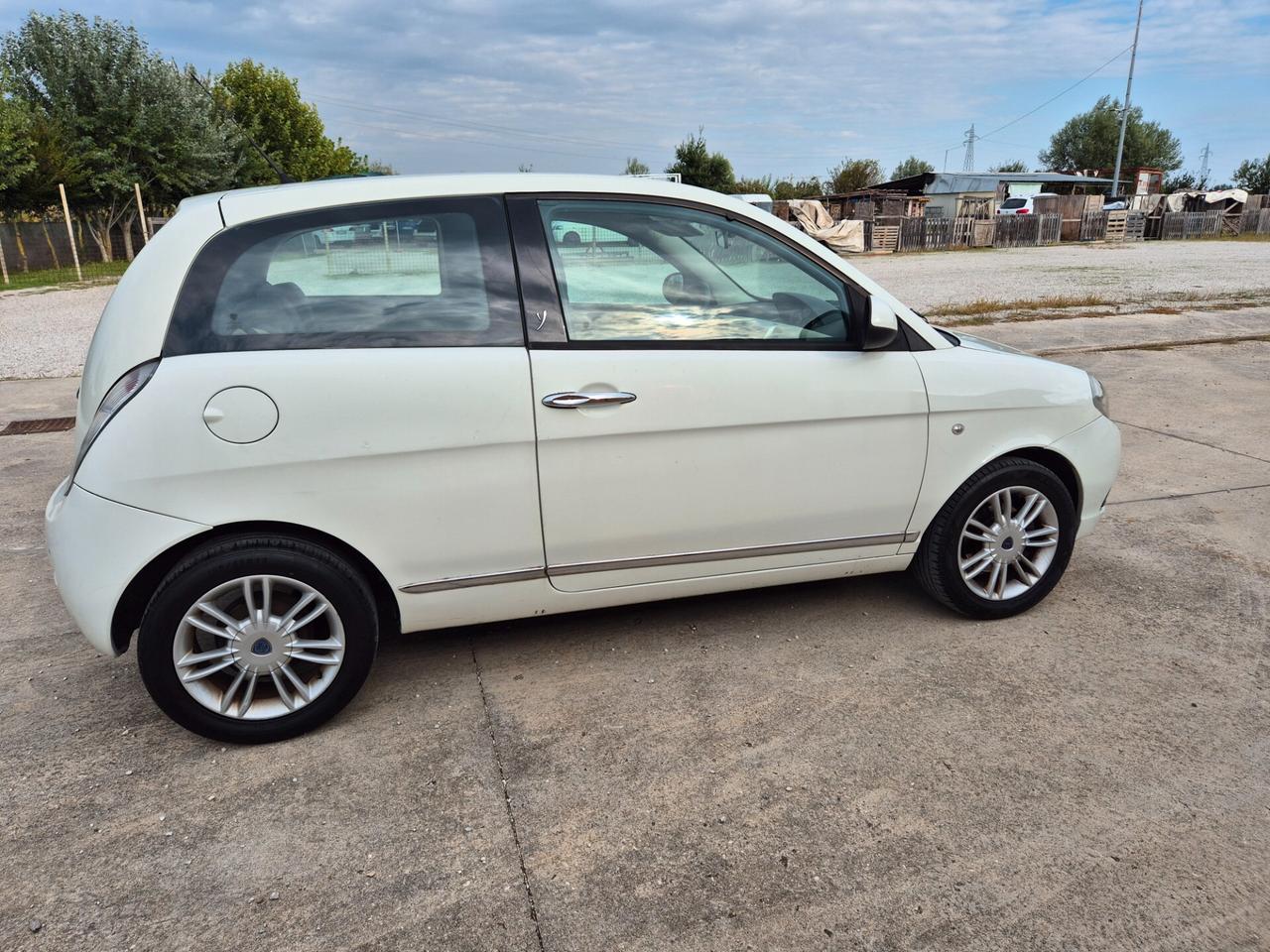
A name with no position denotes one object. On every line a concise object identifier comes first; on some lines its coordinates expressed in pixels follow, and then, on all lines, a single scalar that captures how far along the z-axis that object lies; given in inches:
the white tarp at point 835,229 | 1202.0
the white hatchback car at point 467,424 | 102.3
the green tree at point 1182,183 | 2979.8
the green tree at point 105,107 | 1061.8
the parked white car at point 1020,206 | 1588.3
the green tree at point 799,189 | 2445.9
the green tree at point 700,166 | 1948.8
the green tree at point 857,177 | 2854.3
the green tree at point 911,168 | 3686.0
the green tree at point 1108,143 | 3085.6
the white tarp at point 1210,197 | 1877.6
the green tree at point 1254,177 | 2842.0
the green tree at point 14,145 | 885.8
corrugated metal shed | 1905.8
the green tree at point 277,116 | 1626.5
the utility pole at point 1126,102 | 1867.1
